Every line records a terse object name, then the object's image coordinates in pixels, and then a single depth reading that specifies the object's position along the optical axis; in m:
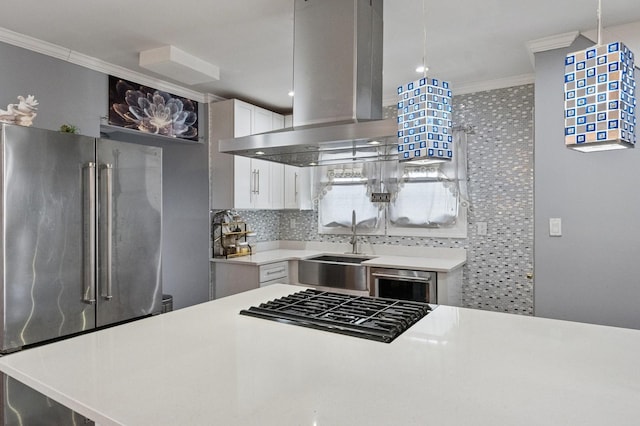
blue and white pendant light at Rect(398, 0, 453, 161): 1.54
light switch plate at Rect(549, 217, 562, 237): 2.63
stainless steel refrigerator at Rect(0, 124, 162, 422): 2.11
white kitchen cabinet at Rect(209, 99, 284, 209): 3.94
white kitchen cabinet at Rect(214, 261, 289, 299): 3.79
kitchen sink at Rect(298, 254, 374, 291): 3.63
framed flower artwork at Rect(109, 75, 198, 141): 3.23
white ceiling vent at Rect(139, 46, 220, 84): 2.86
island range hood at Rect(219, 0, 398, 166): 1.99
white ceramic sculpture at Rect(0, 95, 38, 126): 2.28
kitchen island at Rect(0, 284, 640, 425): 0.98
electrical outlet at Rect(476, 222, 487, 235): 3.65
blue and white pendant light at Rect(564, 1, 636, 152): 1.15
